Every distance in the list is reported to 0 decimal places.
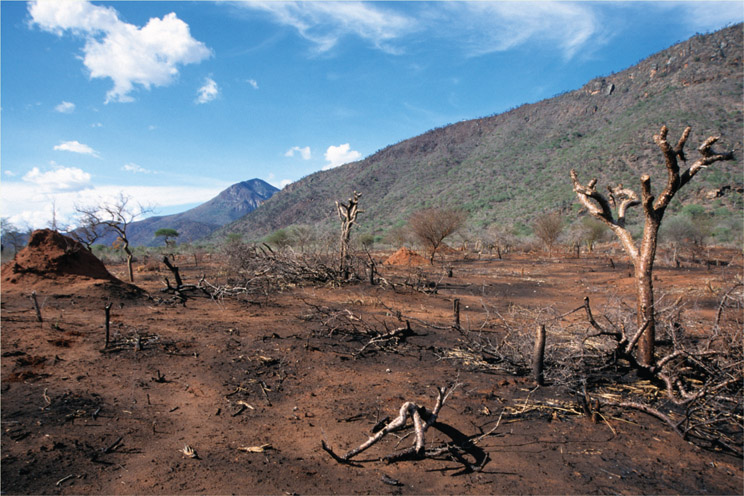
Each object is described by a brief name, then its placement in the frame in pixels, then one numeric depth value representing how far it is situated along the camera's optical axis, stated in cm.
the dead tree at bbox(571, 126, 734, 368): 415
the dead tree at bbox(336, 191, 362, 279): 1280
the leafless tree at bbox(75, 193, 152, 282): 1319
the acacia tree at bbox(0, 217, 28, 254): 2594
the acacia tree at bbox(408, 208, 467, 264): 2441
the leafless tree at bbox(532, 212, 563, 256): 2806
